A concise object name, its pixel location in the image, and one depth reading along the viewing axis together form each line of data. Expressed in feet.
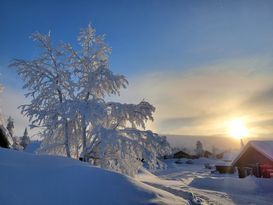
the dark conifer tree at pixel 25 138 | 191.62
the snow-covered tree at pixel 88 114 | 39.88
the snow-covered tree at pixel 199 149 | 299.88
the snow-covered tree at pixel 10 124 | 137.27
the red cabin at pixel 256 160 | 73.73
